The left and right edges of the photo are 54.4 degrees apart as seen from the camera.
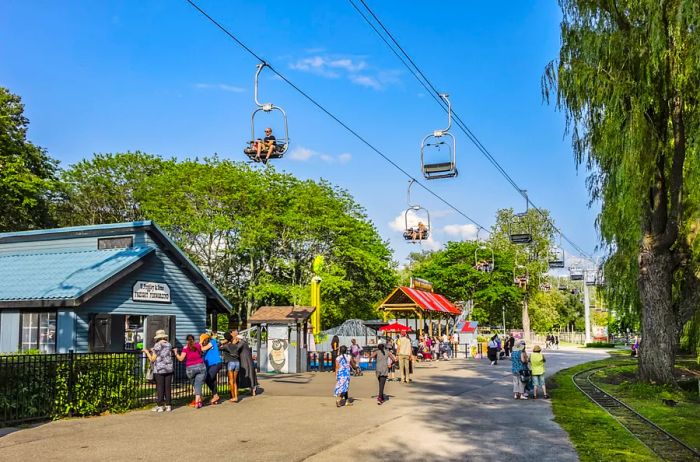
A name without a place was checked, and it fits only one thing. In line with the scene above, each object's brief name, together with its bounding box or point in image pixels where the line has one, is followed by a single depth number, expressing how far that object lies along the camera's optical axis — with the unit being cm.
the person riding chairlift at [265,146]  1453
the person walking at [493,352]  3512
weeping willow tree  1881
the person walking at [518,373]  1903
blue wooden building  2027
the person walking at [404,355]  2409
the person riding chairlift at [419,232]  3153
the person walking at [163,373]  1559
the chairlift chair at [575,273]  7619
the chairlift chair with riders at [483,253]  7356
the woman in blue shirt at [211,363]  1722
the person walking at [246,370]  1933
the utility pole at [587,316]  7759
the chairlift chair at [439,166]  2012
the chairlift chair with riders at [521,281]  5921
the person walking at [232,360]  1792
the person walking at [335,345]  2923
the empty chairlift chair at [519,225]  8305
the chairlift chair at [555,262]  6445
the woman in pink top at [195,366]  1636
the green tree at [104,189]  5016
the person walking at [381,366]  1762
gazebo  4381
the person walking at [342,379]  1678
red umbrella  3846
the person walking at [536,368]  1914
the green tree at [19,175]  3984
